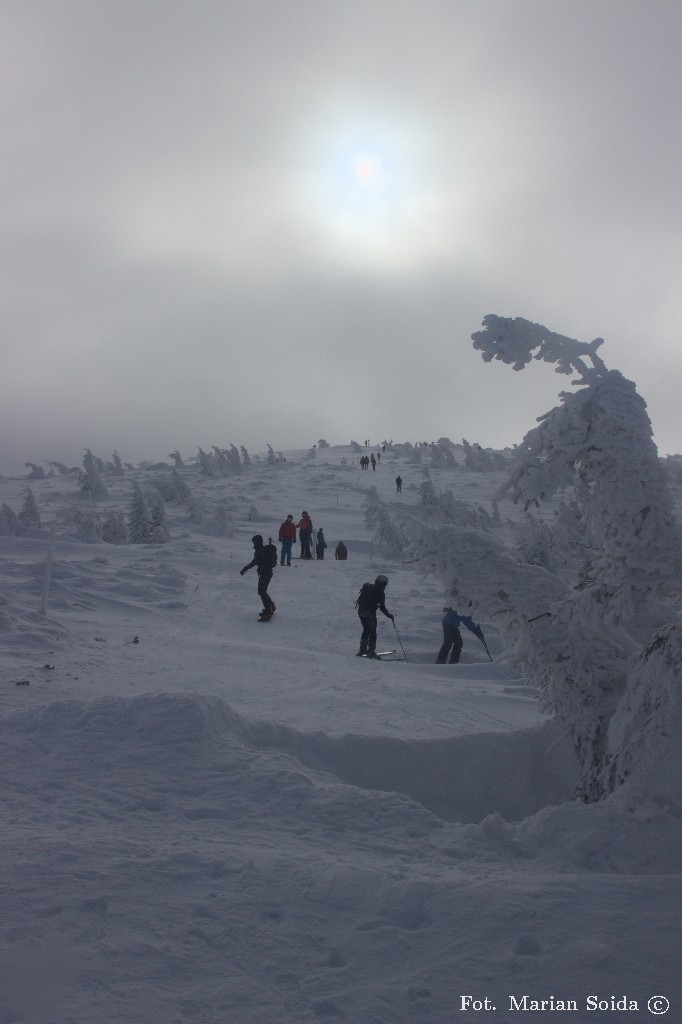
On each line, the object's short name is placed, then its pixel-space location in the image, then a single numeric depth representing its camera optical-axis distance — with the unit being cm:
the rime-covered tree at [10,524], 2180
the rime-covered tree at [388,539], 2742
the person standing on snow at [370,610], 1126
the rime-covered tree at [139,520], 2622
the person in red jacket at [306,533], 2325
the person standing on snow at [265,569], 1366
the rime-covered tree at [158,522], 2498
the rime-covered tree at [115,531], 2753
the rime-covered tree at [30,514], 2653
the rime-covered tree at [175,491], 3691
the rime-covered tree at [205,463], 4947
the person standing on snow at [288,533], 2025
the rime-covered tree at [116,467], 5219
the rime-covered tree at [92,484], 3725
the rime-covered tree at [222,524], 2755
